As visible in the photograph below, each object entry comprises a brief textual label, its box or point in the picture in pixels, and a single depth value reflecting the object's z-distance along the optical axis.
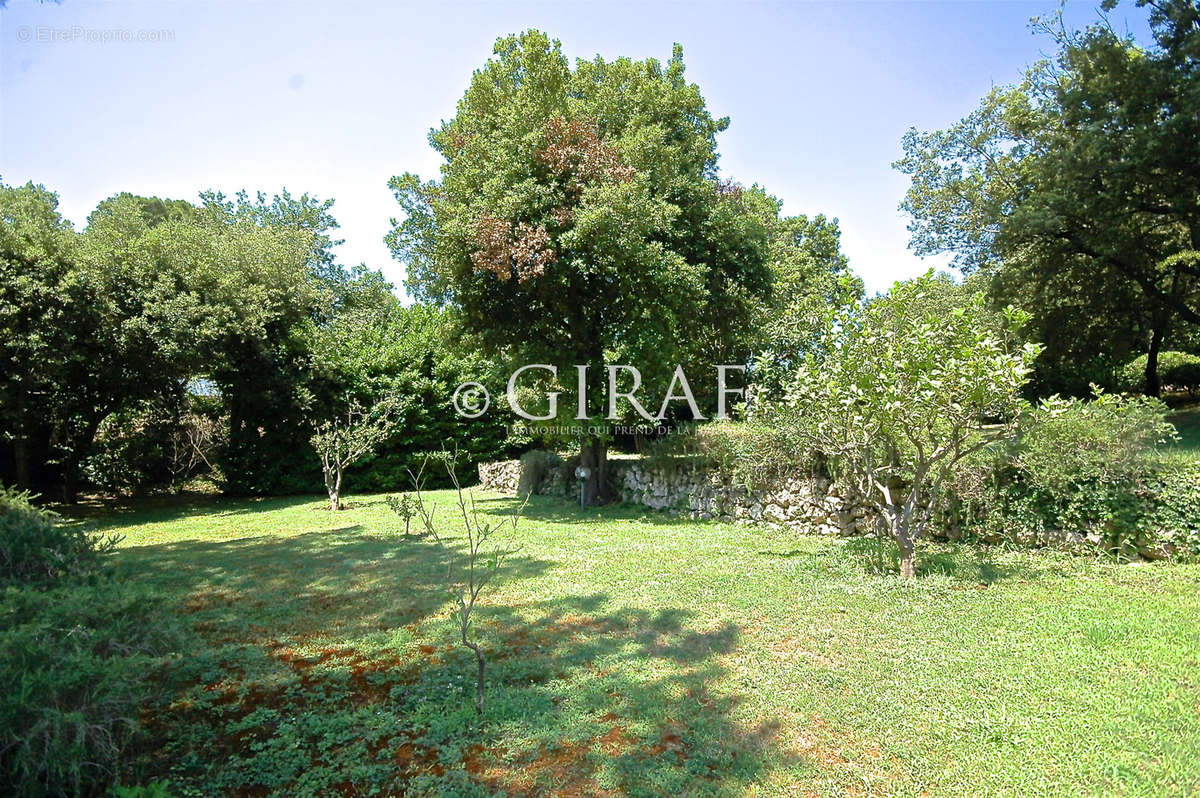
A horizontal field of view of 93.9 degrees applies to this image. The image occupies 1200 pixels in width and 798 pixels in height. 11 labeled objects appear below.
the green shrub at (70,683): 2.15
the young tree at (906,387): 5.40
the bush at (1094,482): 5.96
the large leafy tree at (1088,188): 11.84
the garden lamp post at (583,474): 12.06
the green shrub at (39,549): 3.23
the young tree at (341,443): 12.14
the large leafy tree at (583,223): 9.52
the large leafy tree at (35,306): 9.87
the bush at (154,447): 14.60
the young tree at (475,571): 3.52
